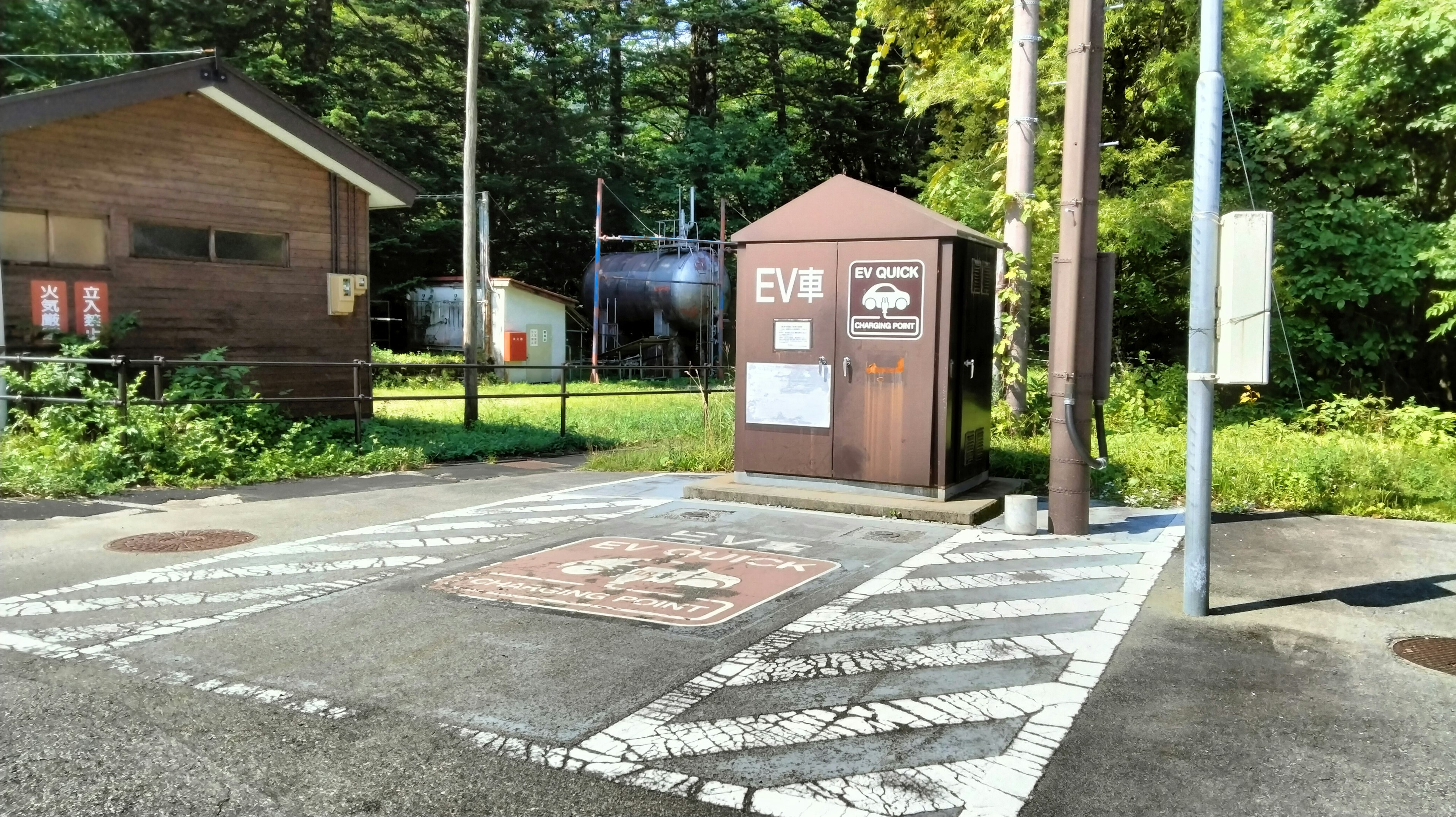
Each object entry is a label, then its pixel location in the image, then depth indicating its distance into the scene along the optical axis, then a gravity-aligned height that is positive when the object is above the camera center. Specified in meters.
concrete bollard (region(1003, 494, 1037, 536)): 8.06 -1.23
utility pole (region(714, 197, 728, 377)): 29.66 +2.37
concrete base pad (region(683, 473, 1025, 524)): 8.56 -1.26
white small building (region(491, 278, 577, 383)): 30.58 +0.63
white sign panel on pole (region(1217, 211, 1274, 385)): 5.55 +0.32
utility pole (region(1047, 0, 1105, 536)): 7.78 +0.71
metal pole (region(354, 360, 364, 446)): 12.38 -0.94
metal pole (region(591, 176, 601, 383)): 30.38 +1.44
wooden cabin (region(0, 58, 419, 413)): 11.81 +1.54
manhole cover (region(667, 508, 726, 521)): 8.66 -1.37
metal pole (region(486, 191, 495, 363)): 28.59 +1.94
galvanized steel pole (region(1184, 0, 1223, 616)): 5.70 +0.37
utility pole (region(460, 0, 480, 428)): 18.02 +2.79
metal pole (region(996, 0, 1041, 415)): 11.41 +2.30
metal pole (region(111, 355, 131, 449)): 10.59 -0.56
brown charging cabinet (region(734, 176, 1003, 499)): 8.73 +0.06
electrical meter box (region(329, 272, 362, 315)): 14.69 +0.72
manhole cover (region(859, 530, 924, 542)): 7.90 -1.38
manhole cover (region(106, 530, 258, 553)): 7.41 -1.43
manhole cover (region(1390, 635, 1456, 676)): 5.05 -1.44
